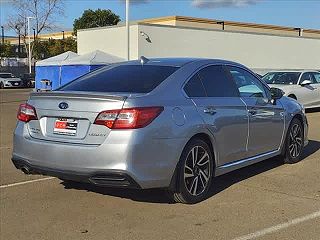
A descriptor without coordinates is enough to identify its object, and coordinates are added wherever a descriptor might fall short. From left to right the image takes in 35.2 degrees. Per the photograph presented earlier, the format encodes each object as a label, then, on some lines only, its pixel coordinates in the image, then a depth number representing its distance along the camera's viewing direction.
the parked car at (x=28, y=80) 45.28
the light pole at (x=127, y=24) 26.20
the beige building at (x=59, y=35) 100.62
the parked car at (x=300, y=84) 16.47
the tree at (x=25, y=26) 58.19
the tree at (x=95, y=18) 72.62
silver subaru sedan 4.89
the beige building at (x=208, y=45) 29.11
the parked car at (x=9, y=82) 43.38
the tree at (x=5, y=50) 78.56
